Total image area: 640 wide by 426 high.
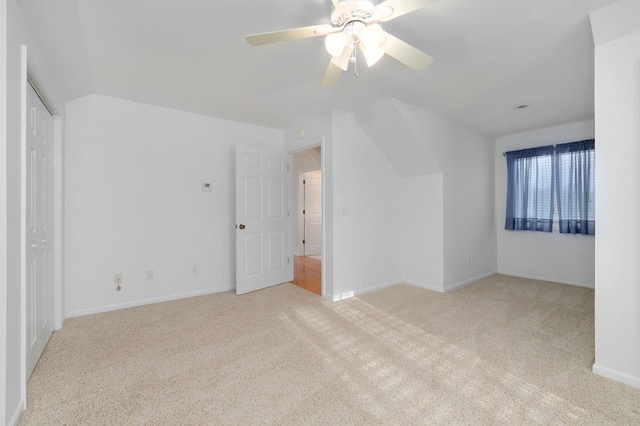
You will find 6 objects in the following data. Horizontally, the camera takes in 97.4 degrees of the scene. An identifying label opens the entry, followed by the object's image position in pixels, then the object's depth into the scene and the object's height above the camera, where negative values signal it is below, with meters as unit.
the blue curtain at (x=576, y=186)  3.80 +0.35
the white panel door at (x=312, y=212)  6.92 +0.02
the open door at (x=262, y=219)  3.66 -0.08
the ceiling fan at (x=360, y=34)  1.34 +0.93
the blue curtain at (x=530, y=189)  4.21 +0.35
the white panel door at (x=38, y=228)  1.88 -0.11
